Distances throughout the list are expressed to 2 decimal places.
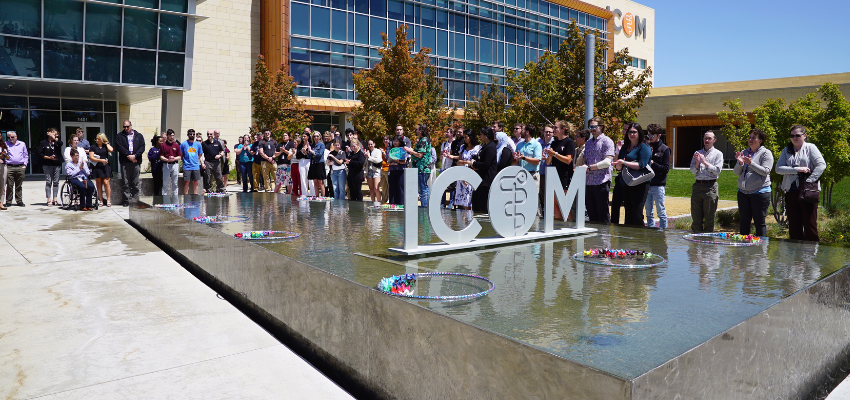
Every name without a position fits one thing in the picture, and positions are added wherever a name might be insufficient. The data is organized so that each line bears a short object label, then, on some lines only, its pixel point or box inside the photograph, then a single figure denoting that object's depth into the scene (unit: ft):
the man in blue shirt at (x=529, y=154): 30.48
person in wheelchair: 45.20
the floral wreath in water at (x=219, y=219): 23.35
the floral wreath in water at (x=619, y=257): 14.62
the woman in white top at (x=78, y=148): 44.80
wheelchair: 46.03
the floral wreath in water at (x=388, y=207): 28.63
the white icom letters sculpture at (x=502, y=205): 15.24
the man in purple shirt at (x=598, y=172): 27.63
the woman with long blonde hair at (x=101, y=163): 47.32
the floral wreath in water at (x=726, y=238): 17.79
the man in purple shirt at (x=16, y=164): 47.70
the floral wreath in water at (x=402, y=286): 10.96
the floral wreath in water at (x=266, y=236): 17.98
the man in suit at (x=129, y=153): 48.11
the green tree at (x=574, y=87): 53.57
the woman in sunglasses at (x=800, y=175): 23.13
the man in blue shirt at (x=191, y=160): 49.48
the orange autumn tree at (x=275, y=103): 88.99
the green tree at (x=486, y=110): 91.25
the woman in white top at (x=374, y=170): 44.29
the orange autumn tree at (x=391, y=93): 64.64
